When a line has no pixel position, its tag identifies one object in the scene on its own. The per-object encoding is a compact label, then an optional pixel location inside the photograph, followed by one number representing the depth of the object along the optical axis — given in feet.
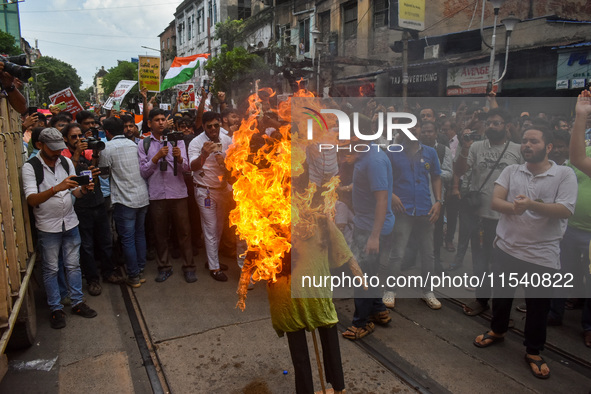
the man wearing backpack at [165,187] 18.66
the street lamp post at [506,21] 35.40
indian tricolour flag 38.65
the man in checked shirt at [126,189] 18.22
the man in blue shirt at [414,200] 17.10
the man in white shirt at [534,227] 12.35
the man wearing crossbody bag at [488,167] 17.78
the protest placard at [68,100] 29.58
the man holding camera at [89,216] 17.21
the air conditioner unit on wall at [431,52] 51.70
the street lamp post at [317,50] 63.74
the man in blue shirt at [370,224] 14.30
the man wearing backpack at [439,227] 20.10
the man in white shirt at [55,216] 14.28
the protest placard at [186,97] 32.91
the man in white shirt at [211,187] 18.67
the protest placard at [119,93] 36.86
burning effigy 10.10
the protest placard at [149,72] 35.47
